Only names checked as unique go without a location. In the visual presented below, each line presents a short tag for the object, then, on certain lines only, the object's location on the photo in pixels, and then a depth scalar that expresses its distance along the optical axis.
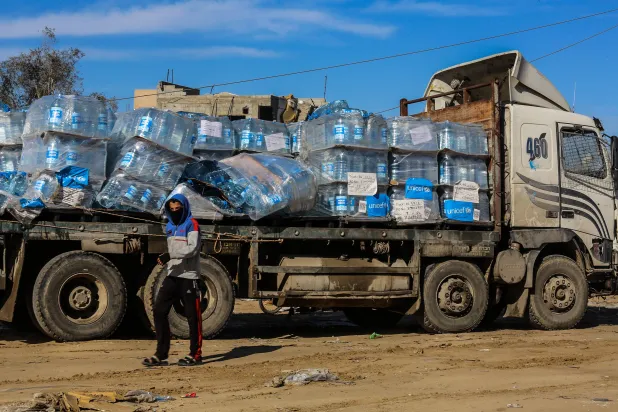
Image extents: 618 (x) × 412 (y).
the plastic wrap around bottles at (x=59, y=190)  9.02
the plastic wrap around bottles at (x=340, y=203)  10.62
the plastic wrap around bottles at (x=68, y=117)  9.27
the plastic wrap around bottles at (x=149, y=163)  9.52
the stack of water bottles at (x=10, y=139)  9.80
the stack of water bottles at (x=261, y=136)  10.65
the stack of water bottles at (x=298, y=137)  10.97
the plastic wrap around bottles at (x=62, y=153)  9.19
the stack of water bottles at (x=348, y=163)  10.57
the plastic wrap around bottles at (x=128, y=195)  9.34
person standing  8.12
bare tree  27.56
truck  9.32
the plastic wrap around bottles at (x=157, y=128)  9.63
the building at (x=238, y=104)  19.28
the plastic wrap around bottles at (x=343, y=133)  10.56
